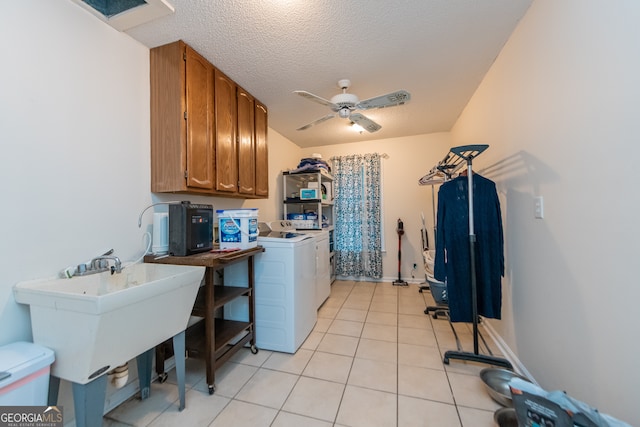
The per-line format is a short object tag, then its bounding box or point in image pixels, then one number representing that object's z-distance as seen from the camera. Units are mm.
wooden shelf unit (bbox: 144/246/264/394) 1613
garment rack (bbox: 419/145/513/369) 1812
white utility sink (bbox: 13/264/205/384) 1010
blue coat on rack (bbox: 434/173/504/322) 1872
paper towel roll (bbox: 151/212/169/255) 1756
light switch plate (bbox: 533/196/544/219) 1486
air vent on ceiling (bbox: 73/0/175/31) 1460
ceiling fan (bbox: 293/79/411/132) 1929
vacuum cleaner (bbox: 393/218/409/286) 4006
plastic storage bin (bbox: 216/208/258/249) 1936
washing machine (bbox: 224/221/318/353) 2135
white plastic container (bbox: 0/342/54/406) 906
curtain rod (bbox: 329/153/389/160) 4160
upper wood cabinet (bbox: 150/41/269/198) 1774
